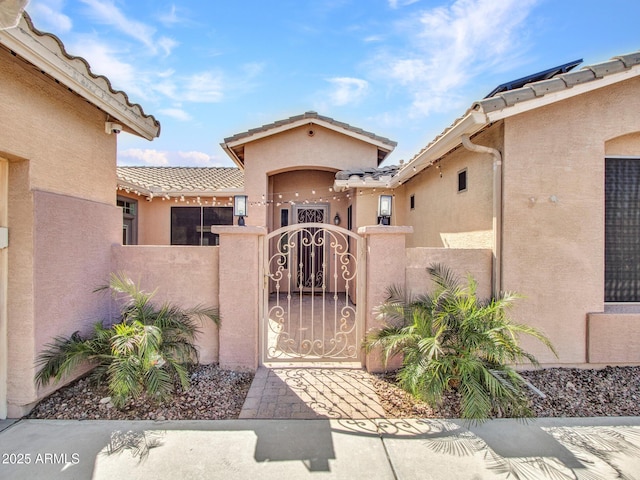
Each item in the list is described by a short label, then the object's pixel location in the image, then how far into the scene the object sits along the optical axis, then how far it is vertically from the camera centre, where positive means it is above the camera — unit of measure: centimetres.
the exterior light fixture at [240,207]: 698 +69
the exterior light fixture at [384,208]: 655 +64
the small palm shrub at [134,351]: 486 -184
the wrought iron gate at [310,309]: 655 -233
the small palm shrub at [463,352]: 458 -175
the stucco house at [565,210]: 614 +58
